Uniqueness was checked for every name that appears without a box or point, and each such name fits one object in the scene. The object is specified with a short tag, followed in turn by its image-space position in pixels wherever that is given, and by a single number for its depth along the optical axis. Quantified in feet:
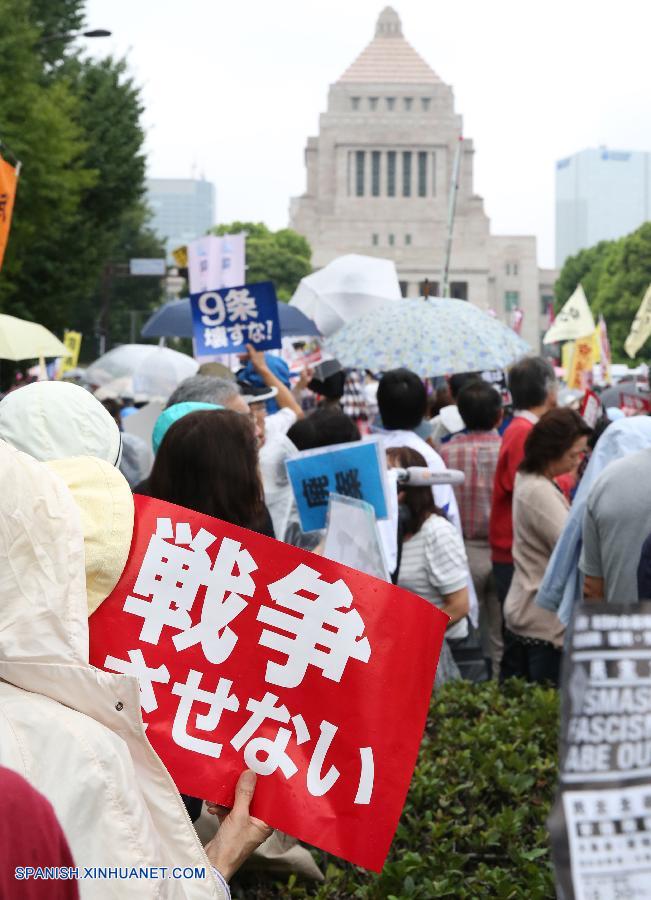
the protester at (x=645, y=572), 7.27
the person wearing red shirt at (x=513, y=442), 19.22
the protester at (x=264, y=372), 21.24
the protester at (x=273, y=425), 15.80
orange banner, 29.71
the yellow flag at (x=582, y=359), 58.23
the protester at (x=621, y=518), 11.65
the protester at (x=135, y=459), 20.38
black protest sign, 4.03
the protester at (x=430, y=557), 13.99
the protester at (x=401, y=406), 17.38
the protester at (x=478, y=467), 20.94
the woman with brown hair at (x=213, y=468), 9.14
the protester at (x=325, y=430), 15.92
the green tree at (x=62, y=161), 60.18
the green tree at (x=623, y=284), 191.93
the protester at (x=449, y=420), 24.75
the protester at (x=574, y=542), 13.61
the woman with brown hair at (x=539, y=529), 15.99
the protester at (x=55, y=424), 8.37
